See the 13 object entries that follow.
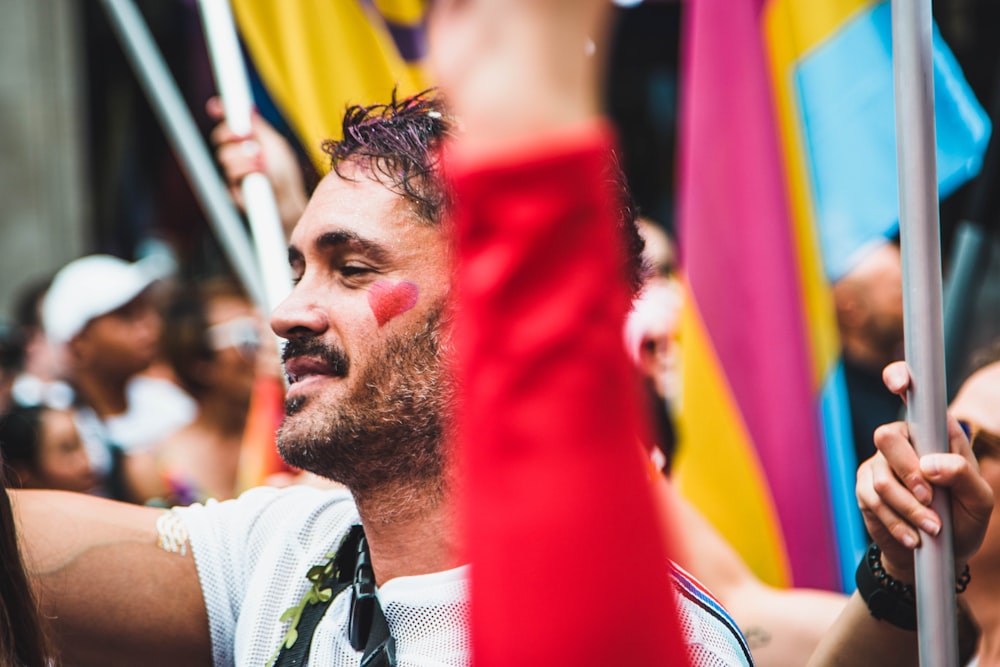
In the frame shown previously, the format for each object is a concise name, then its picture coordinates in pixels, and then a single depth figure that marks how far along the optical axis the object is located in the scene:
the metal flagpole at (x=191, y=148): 3.48
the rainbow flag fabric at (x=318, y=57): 3.69
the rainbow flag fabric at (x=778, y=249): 3.41
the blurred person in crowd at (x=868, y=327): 4.26
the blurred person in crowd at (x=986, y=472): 2.16
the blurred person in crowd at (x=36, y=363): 4.76
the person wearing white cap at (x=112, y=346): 5.15
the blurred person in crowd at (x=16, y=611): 1.64
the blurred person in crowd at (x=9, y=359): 5.14
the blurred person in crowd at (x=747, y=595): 2.54
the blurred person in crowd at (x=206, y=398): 4.62
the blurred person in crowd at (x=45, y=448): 3.87
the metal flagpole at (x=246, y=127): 2.90
